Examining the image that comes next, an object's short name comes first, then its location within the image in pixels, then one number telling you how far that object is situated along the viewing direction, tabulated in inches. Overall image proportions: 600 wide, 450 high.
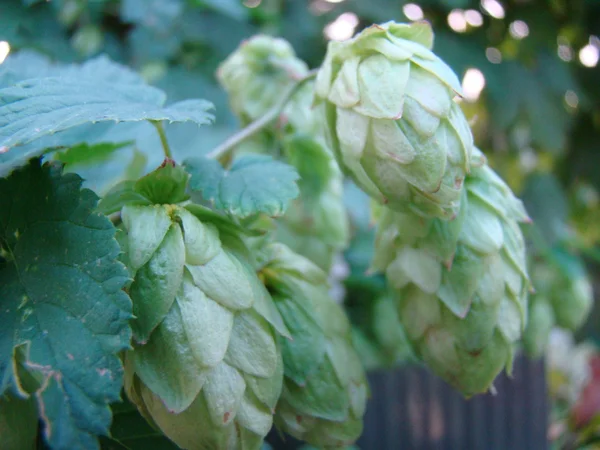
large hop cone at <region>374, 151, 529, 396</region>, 7.3
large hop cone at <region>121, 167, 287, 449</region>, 6.1
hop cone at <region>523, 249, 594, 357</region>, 14.5
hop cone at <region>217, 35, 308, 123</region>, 10.6
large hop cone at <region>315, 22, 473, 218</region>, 6.7
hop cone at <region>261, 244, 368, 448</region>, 7.1
